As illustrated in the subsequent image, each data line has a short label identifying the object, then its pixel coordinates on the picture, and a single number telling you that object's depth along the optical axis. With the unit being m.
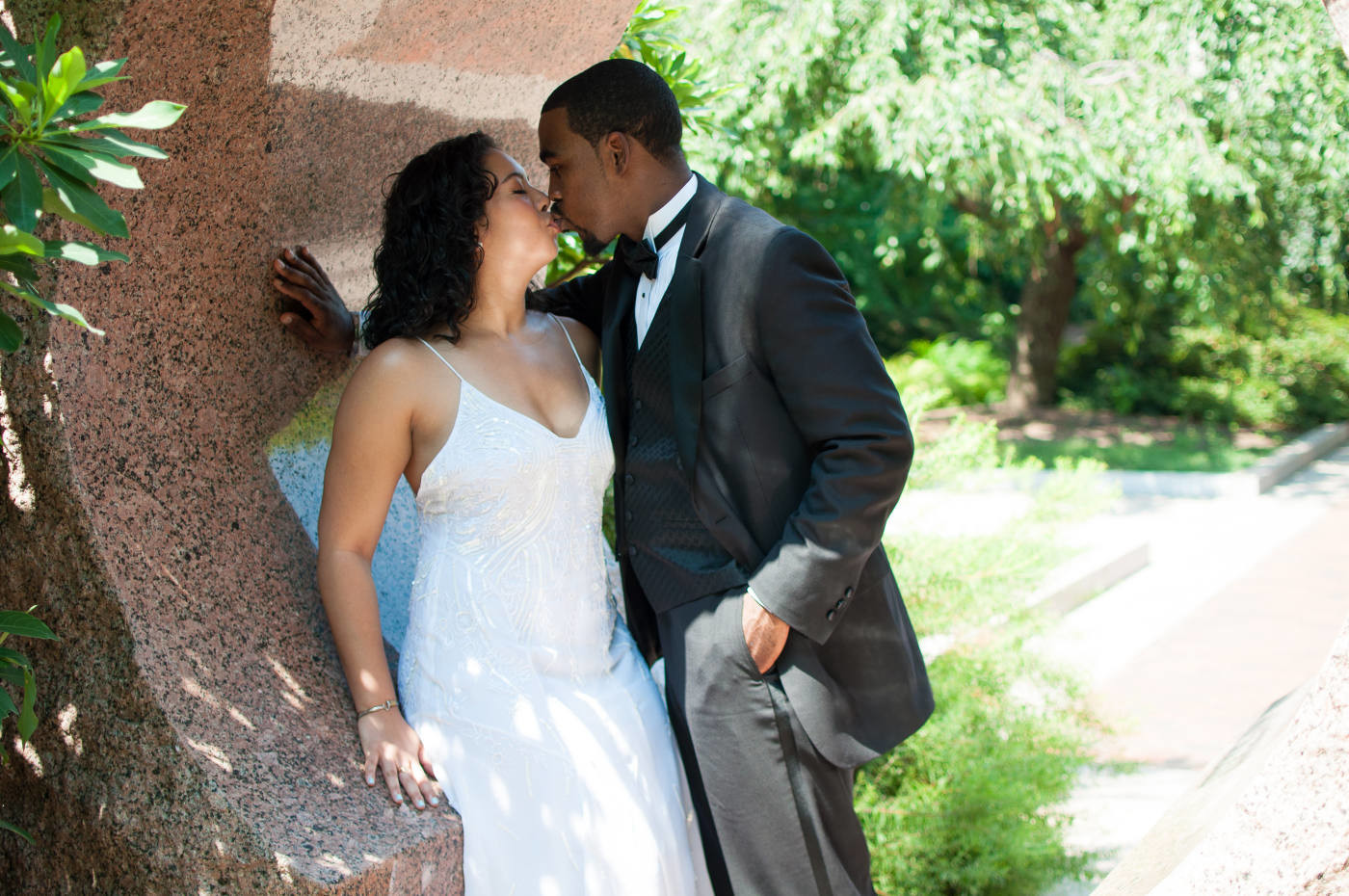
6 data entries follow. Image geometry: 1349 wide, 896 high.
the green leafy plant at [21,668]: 1.91
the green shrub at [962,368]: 17.27
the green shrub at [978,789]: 3.91
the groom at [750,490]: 2.37
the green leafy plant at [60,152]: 1.54
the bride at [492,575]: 2.39
